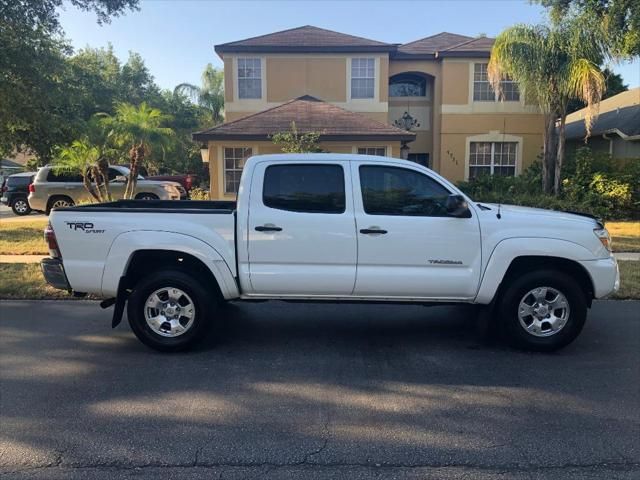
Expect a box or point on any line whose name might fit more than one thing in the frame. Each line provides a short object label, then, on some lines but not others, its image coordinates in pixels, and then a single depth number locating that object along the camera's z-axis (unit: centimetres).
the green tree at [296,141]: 1570
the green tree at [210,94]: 3931
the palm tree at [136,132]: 1510
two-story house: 2069
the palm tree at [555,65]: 1553
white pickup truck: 529
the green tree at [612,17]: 1394
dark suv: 2188
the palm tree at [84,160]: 1400
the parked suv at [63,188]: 1848
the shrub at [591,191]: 1627
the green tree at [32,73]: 1210
